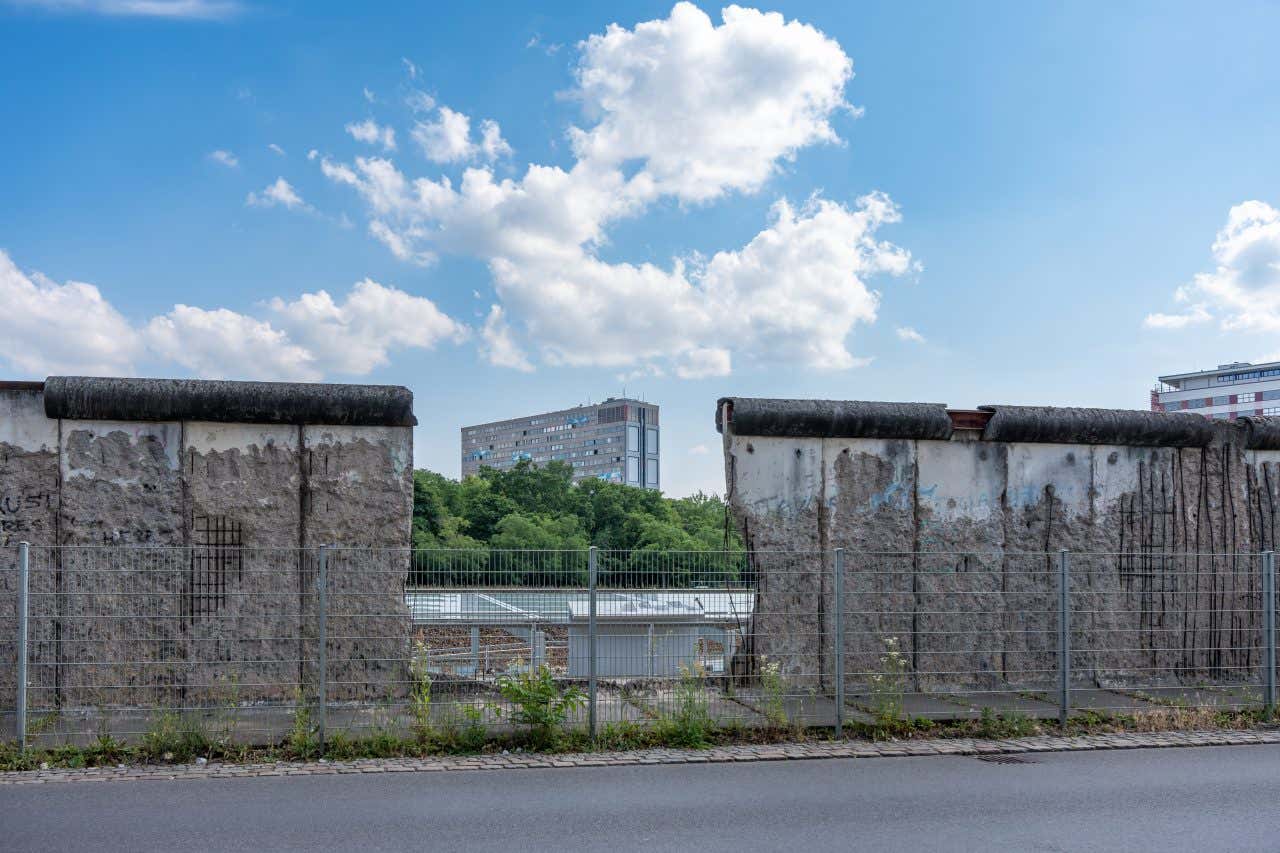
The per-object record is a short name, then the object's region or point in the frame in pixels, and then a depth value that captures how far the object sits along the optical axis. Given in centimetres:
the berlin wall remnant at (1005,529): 1234
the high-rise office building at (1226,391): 12525
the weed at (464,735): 983
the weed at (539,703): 987
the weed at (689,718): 1013
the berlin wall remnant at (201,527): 1095
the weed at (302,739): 951
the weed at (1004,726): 1084
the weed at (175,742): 941
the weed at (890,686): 1076
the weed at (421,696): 985
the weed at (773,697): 1048
